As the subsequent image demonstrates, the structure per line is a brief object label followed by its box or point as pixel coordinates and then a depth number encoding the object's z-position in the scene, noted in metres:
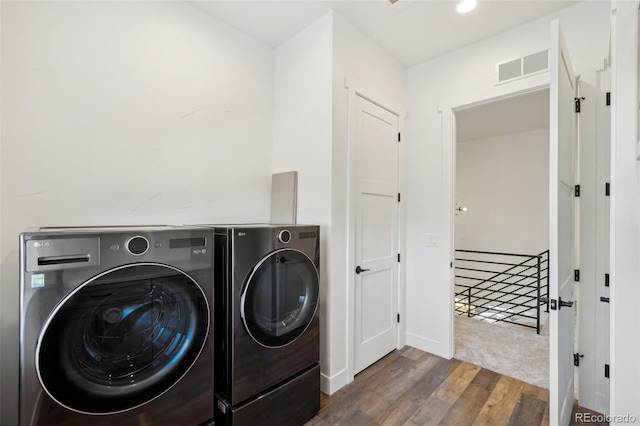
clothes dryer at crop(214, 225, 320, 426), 1.53
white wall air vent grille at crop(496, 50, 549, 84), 2.25
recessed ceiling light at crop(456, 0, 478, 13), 2.04
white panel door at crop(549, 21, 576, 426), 1.48
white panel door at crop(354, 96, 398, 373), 2.46
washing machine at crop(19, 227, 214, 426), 1.01
